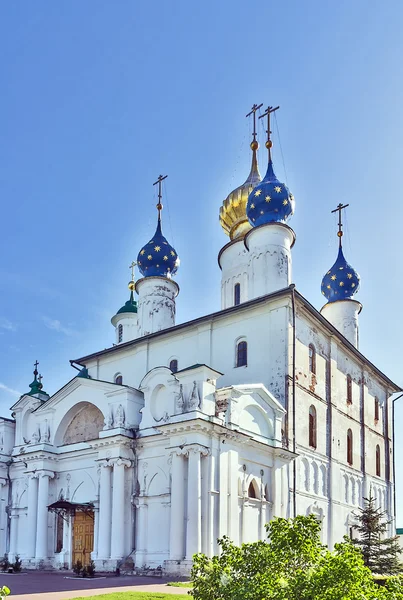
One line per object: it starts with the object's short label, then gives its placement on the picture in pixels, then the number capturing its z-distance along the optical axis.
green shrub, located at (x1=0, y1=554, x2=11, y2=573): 21.31
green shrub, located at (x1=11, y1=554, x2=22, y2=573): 20.86
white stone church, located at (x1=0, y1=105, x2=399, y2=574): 19.36
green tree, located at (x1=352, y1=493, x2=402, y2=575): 19.97
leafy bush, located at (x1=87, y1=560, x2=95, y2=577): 18.66
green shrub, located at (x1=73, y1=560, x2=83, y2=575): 19.43
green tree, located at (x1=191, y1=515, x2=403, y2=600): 6.39
